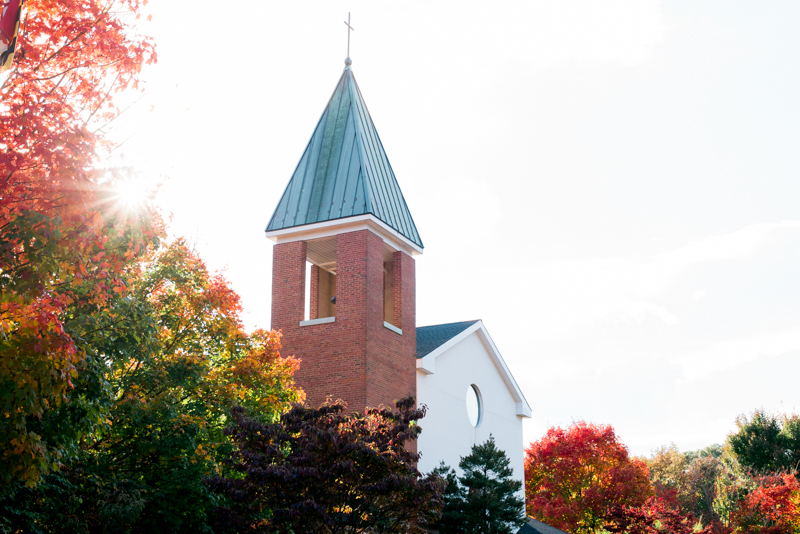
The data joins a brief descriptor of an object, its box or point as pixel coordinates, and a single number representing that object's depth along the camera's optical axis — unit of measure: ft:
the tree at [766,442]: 151.02
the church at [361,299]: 72.38
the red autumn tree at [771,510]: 111.65
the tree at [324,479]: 45.44
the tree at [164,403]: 42.80
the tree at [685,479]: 143.74
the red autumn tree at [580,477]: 118.11
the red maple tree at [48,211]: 29.91
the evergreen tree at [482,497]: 71.15
